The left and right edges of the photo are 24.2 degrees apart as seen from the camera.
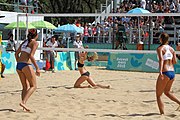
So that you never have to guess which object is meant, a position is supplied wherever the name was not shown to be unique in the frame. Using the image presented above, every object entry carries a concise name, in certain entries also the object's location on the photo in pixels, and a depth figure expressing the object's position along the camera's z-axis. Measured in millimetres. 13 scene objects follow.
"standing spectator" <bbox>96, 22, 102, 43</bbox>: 23542
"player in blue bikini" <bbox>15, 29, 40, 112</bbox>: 7270
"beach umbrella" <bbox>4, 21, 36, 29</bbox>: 18666
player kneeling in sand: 10812
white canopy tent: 22406
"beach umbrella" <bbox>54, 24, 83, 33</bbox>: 23297
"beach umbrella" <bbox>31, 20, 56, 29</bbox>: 21281
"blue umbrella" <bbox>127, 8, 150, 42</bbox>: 20891
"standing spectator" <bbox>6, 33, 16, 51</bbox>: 17639
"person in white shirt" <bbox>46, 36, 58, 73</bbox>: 16344
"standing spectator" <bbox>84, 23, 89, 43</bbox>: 24084
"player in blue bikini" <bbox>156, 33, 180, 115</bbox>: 6910
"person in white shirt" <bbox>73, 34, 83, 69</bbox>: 16616
